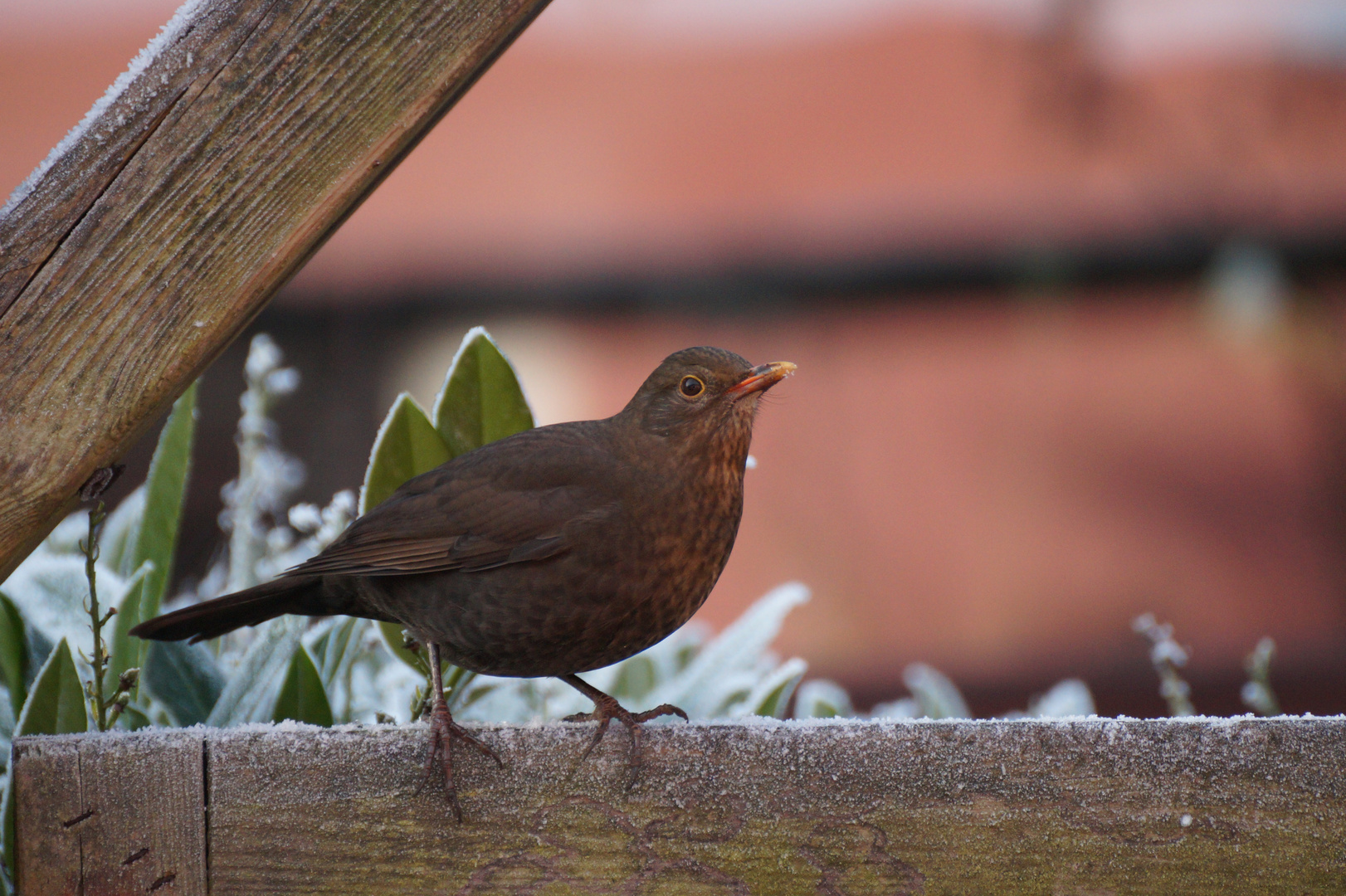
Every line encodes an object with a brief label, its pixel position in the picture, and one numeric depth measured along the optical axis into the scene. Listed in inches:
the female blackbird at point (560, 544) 139.7
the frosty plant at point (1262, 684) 167.9
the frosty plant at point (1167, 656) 162.9
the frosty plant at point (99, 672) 125.0
